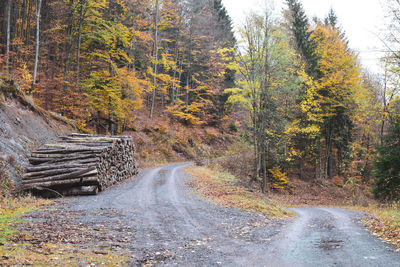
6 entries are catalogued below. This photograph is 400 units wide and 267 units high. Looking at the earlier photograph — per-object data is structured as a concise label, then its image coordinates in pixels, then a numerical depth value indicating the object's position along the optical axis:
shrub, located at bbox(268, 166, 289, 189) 21.00
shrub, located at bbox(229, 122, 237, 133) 39.09
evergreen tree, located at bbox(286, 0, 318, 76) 24.42
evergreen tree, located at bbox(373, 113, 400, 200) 16.08
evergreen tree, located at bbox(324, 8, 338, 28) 37.73
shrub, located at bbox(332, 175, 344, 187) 26.31
